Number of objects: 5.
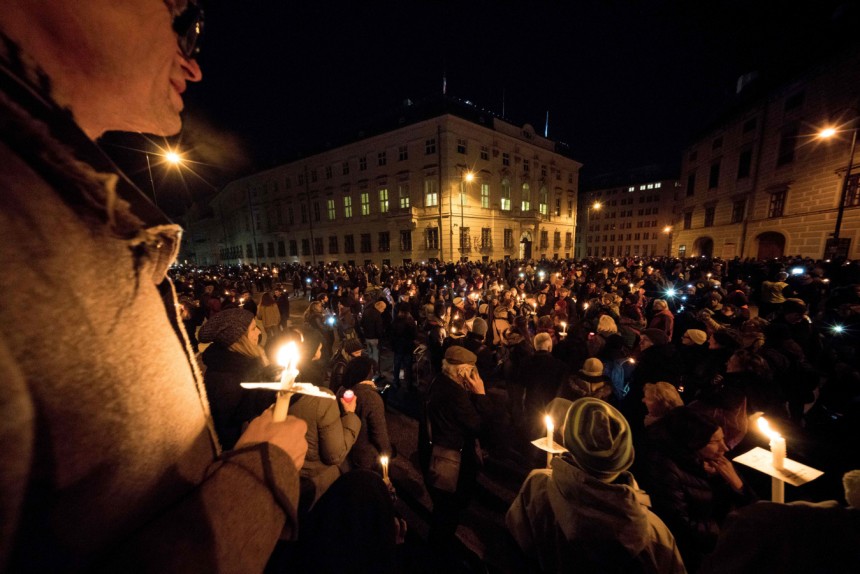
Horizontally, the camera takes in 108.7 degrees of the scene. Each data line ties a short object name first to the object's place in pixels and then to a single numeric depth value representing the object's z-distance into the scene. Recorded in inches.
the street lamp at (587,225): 2601.9
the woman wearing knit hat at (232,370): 101.0
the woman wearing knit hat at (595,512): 65.4
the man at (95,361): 19.8
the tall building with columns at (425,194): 1095.6
